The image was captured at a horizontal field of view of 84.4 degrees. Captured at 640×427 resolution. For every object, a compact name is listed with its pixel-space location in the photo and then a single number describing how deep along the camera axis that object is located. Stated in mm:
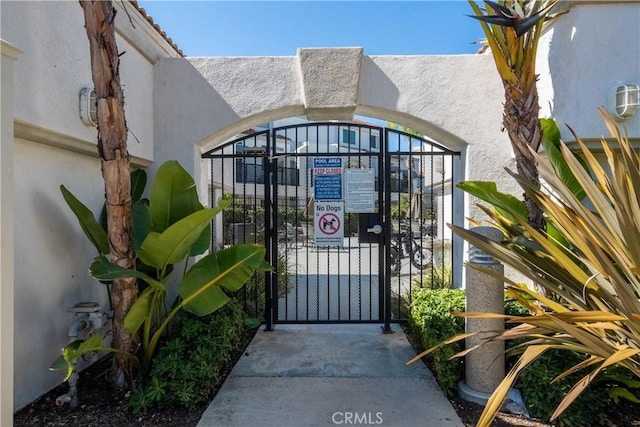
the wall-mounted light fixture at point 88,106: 3612
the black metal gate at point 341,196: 5008
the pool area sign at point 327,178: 5020
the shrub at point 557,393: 2916
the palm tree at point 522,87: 3727
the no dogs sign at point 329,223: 5032
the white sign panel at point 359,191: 5000
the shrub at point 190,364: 3133
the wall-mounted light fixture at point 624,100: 3889
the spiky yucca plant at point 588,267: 2252
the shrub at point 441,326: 3377
